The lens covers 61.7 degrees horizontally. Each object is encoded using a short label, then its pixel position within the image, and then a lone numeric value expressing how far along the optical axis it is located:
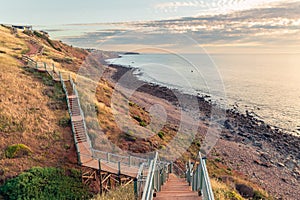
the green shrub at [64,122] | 20.07
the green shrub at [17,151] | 15.32
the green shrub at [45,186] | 12.27
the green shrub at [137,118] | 31.92
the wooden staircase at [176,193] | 6.70
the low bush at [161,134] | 29.42
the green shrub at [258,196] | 18.75
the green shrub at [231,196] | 11.75
